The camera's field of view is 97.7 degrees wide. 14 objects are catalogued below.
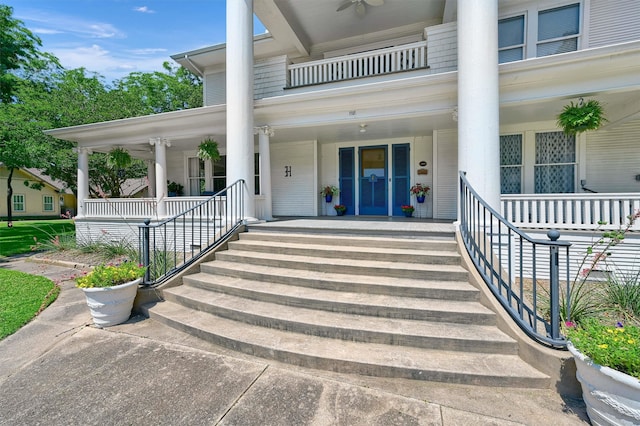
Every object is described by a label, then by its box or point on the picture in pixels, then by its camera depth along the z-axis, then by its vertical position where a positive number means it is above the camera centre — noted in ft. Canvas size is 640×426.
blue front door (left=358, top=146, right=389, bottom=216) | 28.55 +2.90
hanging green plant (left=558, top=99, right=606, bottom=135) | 16.55 +5.35
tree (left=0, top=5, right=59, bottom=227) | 32.96 +18.82
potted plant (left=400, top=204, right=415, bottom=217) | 26.76 -0.19
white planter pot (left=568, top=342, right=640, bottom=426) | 5.80 -4.12
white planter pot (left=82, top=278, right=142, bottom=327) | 11.92 -3.95
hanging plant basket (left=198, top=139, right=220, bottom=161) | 25.95 +5.61
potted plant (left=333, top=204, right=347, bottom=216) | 29.22 -0.02
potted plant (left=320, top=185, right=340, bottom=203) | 29.76 +1.81
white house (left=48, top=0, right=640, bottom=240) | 15.81 +7.31
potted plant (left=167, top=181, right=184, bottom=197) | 35.53 +2.78
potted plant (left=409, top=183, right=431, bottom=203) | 26.55 +1.60
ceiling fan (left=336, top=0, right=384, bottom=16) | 23.70 +17.57
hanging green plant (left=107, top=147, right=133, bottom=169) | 30.45 +5.88
